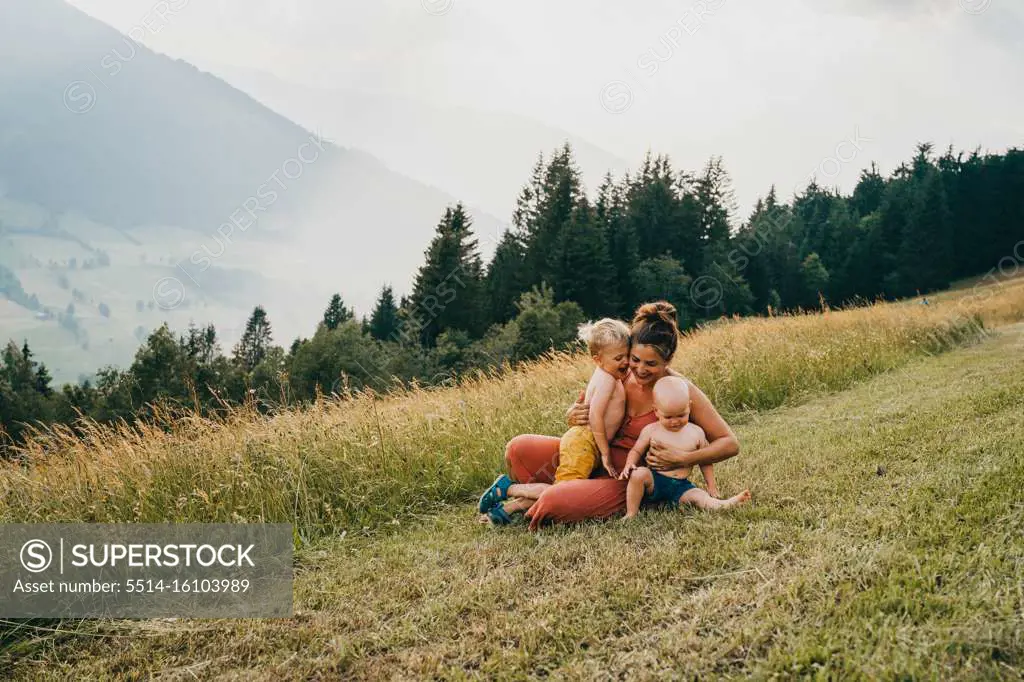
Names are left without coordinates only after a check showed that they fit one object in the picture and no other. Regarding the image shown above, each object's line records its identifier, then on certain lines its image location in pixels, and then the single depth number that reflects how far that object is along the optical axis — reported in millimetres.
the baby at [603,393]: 4570
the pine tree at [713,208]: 64750
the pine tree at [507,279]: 57406
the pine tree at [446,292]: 55000
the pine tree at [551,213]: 55938
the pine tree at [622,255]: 56178
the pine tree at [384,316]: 78188
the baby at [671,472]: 4391
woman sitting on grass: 4418
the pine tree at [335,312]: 81250
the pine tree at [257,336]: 82194
